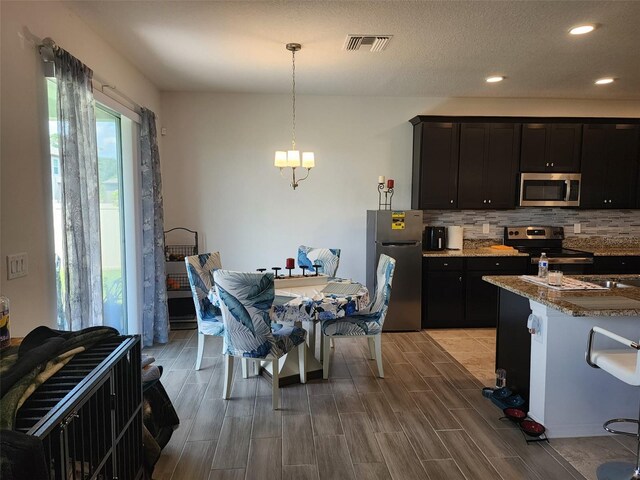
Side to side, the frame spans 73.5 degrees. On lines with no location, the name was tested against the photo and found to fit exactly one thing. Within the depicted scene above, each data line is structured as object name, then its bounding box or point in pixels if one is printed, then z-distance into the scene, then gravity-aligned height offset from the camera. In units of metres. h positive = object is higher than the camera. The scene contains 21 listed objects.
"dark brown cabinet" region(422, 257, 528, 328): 4.86 -0.94
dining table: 3.00 -0.72
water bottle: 3.06 -0.44
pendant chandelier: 3.45 +0.39
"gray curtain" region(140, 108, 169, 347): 4.19 -0.37
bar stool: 2.01 -0.79
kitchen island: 2.57 -1.01
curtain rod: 2.37 +0.88
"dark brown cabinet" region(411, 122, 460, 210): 4.91 +0.47
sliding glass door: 3.69 -0.10
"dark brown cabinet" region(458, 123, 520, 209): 4.93 +0.48
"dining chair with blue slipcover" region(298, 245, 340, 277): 4.22 -0.54
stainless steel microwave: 5.00 +0.21
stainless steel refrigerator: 4.72 -0.56
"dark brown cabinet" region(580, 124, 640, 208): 5.00 +0.48
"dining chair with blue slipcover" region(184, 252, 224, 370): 3.52 -0.86
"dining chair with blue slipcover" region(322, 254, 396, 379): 3.43 -0.95
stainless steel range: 4.84 -0.51
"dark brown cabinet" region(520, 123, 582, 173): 4.96 +0.69
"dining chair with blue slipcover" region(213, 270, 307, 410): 2.81 -0.78
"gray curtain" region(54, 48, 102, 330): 2.47 +0.07
